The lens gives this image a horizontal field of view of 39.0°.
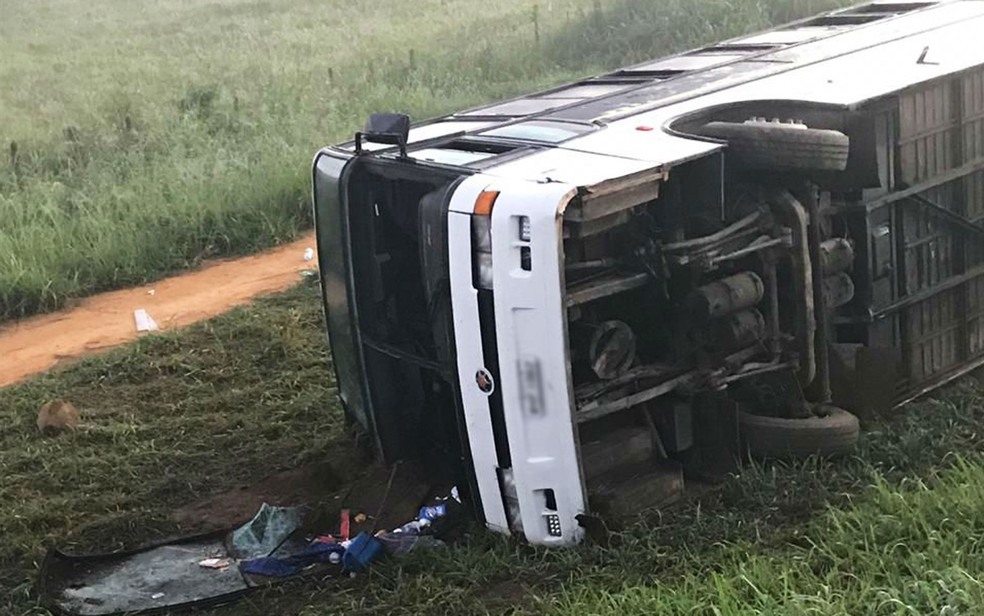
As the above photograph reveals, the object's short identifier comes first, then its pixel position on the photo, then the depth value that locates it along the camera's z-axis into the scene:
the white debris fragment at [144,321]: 9.38
